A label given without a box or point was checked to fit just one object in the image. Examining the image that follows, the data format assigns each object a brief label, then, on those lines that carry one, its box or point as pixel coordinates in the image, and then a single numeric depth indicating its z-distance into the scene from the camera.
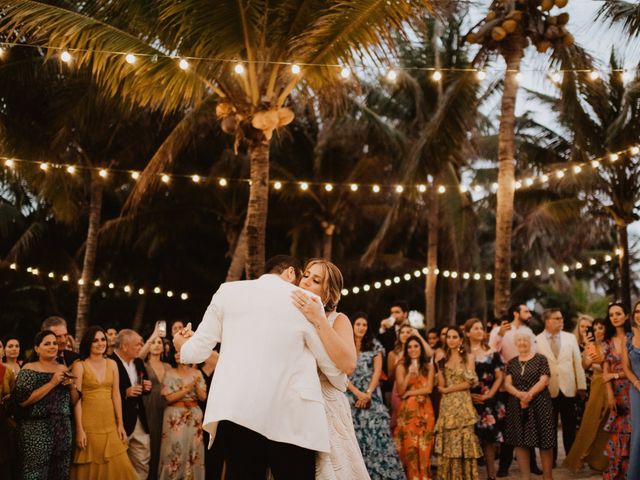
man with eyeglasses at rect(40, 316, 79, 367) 7.66
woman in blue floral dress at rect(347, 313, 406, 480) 8.22
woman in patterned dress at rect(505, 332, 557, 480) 8.34
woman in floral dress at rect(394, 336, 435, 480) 8.56
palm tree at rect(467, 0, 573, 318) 11.94
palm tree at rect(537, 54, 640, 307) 16.52
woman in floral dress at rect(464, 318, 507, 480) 8.88
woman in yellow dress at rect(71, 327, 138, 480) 7.19
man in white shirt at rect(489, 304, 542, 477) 9.62
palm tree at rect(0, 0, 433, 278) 9.63
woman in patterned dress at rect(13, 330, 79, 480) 6.78
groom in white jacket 3.70
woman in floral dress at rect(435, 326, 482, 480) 8.38
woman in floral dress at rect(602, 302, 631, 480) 8.15
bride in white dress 3.88
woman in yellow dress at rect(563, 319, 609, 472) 9.27
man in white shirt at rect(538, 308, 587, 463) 9.74
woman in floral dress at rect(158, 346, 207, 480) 8.06
